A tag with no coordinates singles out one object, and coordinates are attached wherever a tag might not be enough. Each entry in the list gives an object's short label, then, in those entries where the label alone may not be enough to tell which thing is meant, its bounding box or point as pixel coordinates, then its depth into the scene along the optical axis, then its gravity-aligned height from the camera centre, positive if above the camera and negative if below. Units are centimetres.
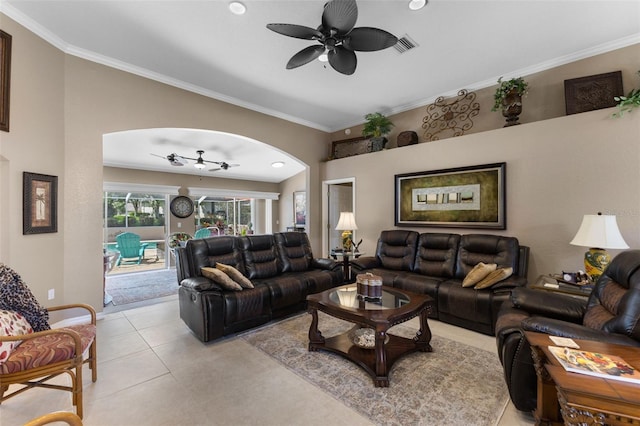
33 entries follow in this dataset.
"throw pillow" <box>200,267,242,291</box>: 298 -71
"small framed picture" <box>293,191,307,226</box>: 936 +25
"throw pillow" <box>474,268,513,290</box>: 304 -73
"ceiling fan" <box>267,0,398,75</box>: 214 +159
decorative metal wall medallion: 439 +167
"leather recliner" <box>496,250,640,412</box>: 149 -68
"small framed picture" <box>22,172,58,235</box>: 279 +14
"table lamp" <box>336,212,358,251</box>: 496 -15
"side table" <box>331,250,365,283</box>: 458 -89
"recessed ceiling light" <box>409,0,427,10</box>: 254 +202
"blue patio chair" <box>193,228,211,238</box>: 781 -53
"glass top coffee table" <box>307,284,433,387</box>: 217 -98
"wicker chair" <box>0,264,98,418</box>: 165 -88
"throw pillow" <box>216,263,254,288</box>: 318 -73
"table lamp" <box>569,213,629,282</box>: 250 -26
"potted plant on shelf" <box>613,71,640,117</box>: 288 +120
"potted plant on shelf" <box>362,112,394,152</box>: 516 +168
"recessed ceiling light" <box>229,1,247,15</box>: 258 +204
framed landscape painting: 390 +26
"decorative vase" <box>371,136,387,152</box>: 530 +141
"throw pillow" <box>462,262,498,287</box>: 318 -72
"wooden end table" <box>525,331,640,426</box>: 104 -72
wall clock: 779 +26
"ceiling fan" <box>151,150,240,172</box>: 581 +125
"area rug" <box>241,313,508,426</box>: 184 -137
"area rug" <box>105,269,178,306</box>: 460 -142
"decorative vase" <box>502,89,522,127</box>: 372 +151
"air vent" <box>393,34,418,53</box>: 312 +204
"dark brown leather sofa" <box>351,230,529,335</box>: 305 -78
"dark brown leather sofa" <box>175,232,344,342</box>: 286 -86
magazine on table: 113 -69
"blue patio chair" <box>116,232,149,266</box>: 673 -77
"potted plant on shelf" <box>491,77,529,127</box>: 369 +163
